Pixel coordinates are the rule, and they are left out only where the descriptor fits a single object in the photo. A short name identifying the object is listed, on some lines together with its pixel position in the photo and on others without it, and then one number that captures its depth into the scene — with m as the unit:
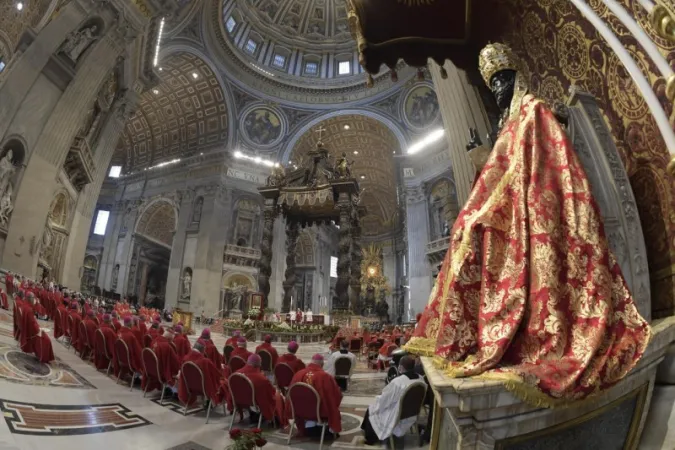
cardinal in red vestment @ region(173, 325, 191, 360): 4.61
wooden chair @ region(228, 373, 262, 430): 3.14
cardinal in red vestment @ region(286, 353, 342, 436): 2.95
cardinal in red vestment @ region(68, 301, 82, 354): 5.71
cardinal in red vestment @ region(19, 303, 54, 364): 4.13
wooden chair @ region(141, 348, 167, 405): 3.93
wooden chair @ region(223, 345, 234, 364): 5.58
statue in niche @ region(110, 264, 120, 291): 22.03
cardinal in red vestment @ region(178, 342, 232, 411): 3.48
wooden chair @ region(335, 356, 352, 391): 4.93
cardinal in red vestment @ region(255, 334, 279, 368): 5.15
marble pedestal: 0.99
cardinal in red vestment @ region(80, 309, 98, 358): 5.13
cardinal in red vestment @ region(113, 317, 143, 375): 4.29
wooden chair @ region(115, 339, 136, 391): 4.30
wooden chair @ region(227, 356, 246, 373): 4.00
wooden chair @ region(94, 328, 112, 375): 4.71
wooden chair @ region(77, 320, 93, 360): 5.30
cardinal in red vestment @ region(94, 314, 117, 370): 4.66
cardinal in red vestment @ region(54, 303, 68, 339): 6.39
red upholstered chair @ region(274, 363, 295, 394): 4.11
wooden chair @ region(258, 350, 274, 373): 5.12
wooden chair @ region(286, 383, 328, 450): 2.90
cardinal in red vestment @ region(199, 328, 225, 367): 4.46
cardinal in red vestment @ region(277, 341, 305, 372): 4.13
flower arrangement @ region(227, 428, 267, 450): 1.75
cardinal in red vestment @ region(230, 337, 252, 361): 4.18
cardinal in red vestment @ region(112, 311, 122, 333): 5.43
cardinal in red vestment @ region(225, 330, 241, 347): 5.62
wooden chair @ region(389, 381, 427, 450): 2.79
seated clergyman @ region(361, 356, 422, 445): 2.83
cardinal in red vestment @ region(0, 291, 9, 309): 6.99
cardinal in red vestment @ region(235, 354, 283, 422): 3.16
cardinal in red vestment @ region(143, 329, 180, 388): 3.97
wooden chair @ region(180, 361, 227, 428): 3.49
